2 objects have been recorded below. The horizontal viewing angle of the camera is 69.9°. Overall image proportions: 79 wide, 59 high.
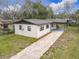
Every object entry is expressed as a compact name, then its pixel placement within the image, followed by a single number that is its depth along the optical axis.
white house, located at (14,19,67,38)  9.31
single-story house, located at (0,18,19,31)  12.90
